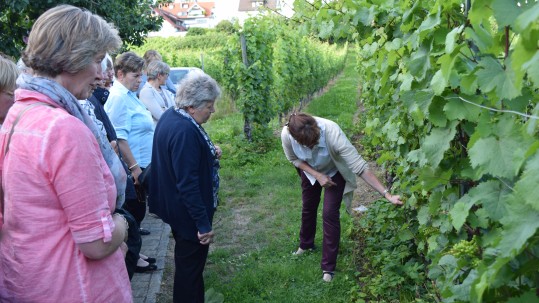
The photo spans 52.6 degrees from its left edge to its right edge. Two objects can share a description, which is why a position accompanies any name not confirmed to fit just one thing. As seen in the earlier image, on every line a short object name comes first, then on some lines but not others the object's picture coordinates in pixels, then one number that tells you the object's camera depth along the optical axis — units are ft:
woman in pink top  6.41
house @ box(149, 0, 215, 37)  331.84
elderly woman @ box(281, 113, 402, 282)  15.29
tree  25.04
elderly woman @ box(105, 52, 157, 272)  15.33
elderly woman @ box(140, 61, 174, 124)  19.49
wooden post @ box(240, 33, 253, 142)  35.83
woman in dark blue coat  11.97
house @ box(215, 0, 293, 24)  315.37
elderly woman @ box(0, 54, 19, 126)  8.20
